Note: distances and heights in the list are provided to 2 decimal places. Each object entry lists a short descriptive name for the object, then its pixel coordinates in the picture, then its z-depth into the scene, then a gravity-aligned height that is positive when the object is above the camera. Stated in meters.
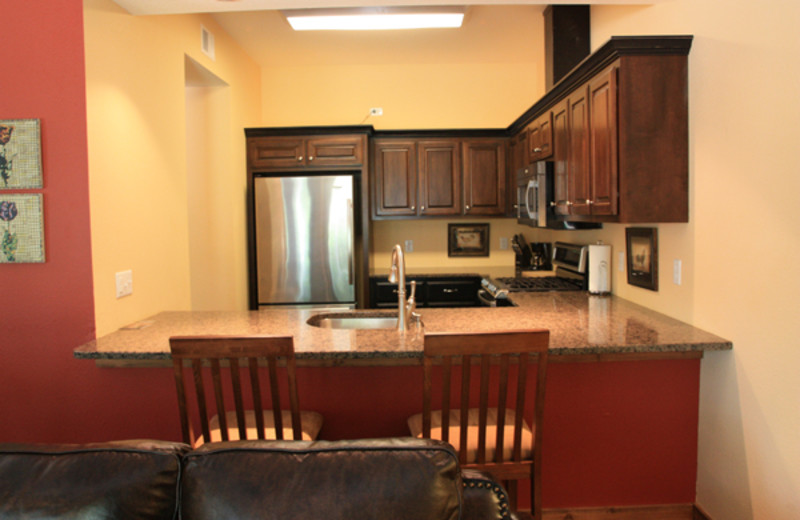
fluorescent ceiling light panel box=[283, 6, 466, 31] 3.32 +1.35
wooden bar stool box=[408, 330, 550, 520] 1.64 -0.59
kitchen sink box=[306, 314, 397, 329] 2.91 -0.48
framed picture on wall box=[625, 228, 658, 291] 2.74 -0.15
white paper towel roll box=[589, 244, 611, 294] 3.30 -0.24
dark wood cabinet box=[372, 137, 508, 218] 4.71 +0.47
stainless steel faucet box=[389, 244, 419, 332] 2.39 -0.23
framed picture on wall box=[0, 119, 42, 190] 2.29 +0.36
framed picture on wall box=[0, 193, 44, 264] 2.30 +0.06
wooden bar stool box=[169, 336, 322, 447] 1.70 -0.43
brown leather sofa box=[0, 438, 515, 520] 1.02 -0.48
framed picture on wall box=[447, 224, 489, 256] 5.11 -0.08
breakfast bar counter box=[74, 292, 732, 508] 2.29 -0.76
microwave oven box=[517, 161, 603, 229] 3.46 +0.21
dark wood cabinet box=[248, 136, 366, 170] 4.49 +0.68
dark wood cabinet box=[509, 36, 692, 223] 2.35 +0.44
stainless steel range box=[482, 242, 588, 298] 3.61 -0.37
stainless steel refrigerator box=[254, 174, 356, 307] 4.31 -0.04
